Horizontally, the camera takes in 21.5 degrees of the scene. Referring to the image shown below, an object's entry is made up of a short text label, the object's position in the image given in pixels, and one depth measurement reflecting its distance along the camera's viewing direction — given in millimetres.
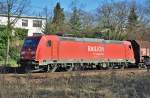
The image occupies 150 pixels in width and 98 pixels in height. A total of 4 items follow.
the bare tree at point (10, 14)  44344
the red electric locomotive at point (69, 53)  30344
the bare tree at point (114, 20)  72312
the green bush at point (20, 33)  61819
